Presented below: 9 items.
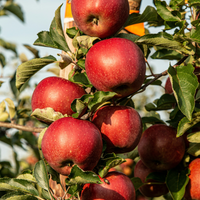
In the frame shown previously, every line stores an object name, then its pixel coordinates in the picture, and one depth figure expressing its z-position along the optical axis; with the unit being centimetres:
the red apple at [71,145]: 113
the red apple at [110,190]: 117
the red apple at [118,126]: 118
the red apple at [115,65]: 116
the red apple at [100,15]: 117
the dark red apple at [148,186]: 136
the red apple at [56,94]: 119
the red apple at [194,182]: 129
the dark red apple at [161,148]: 130
